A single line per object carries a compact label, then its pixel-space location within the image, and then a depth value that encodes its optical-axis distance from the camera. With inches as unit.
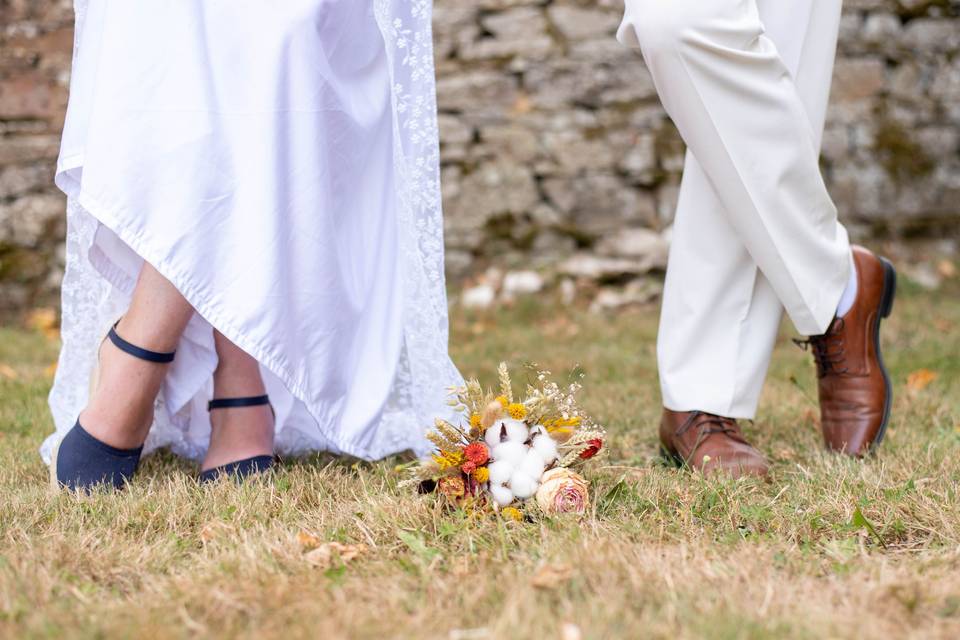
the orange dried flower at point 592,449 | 62.9
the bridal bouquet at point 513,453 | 59.1
